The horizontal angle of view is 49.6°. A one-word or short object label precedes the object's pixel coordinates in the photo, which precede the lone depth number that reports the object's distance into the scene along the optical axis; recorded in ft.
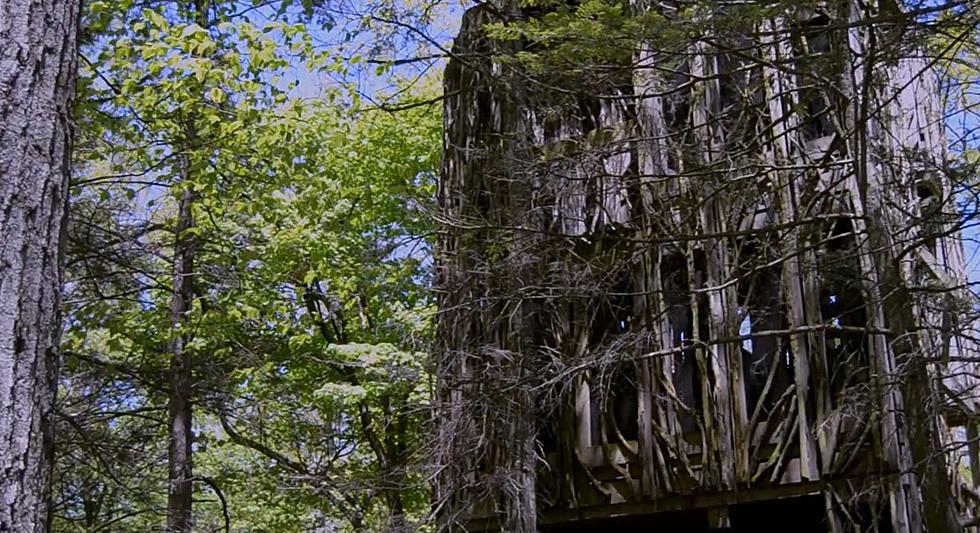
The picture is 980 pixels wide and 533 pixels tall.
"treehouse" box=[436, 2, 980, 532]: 22.90
